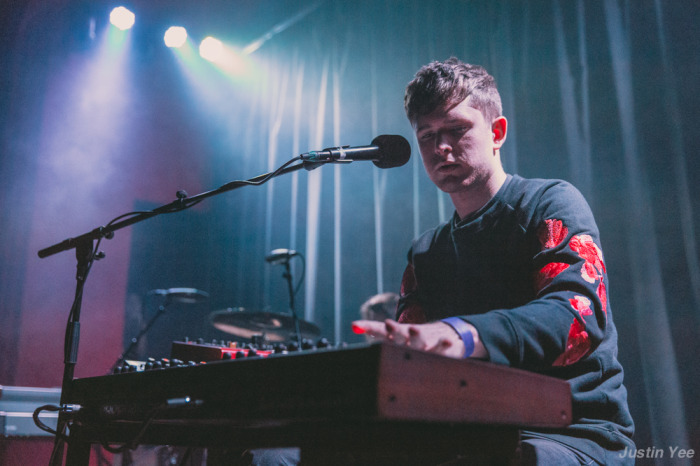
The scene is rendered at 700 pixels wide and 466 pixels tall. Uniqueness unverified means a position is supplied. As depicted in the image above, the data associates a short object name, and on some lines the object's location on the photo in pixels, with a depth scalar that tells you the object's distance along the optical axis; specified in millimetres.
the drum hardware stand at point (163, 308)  4814
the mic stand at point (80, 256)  1741
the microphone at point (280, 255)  4210
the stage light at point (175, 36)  6078
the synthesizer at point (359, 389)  809
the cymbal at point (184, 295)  4738
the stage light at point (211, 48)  6422
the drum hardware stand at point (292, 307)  4113
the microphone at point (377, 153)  1673
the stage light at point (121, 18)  5746
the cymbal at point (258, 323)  4176
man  1039
